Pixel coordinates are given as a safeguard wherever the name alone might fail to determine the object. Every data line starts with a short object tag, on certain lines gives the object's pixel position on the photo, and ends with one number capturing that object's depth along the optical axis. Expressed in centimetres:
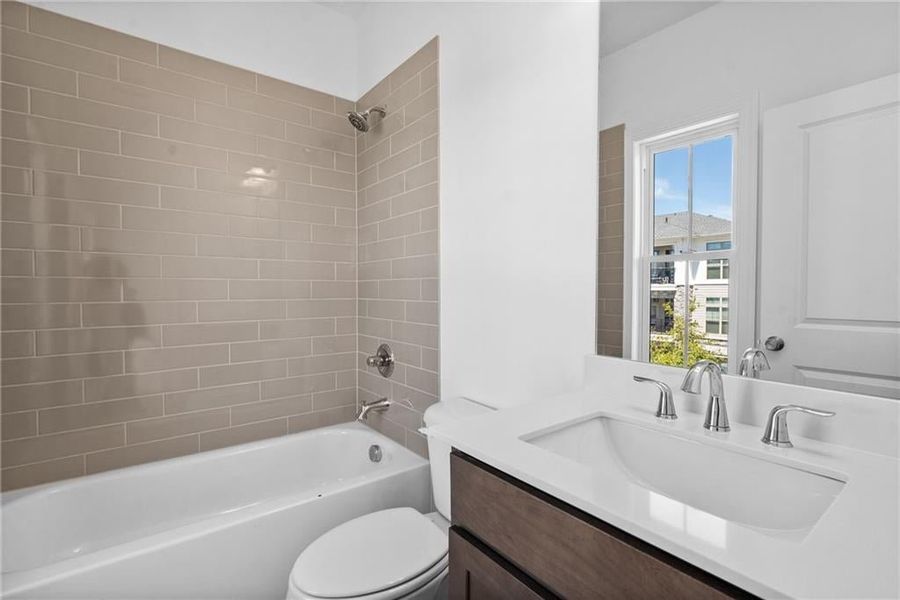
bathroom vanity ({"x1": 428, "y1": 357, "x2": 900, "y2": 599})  51
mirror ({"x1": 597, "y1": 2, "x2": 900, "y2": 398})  81
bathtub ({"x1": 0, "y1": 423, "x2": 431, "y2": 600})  126
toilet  113
